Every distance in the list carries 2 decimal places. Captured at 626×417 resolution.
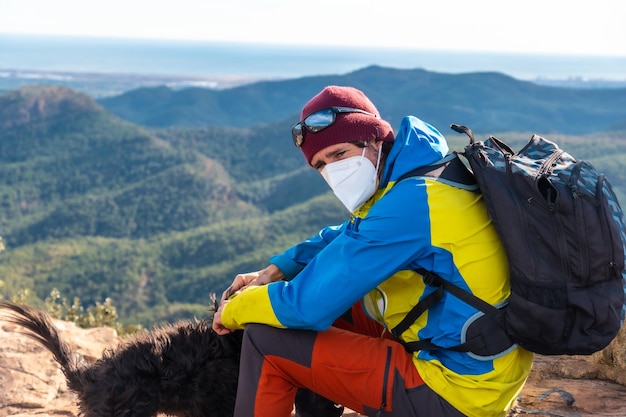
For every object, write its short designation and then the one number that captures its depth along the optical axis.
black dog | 2.57
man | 2.20
